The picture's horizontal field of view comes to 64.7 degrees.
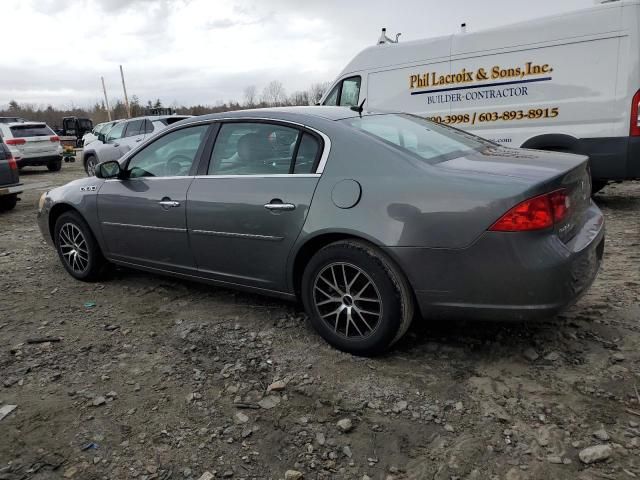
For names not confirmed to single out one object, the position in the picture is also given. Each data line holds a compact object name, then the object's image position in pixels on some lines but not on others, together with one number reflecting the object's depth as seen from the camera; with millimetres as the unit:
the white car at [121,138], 13242
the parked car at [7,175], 8555
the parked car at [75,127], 34031
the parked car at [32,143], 15203
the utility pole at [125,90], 42922
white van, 5898
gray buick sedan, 2520
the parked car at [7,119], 18236
